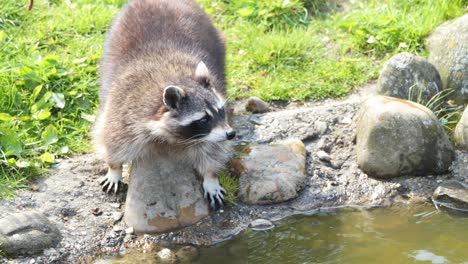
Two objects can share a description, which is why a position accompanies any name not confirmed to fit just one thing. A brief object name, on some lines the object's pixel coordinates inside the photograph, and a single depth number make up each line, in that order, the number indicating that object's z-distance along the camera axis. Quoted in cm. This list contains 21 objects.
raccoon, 908
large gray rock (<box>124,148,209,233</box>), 920
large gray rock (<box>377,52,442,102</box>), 1088
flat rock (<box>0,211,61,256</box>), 845
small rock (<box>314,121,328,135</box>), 1073
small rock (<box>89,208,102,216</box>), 939
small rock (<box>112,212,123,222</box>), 934
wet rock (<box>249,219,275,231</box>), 932
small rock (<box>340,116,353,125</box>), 1086
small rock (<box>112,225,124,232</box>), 916
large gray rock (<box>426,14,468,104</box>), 1112
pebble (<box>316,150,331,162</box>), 1031
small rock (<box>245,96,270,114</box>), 1145
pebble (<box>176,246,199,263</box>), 873
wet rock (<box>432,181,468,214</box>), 953
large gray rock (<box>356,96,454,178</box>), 986
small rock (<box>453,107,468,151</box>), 1021
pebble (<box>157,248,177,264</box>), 869
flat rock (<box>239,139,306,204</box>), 964
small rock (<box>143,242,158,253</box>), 892
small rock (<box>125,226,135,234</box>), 914
